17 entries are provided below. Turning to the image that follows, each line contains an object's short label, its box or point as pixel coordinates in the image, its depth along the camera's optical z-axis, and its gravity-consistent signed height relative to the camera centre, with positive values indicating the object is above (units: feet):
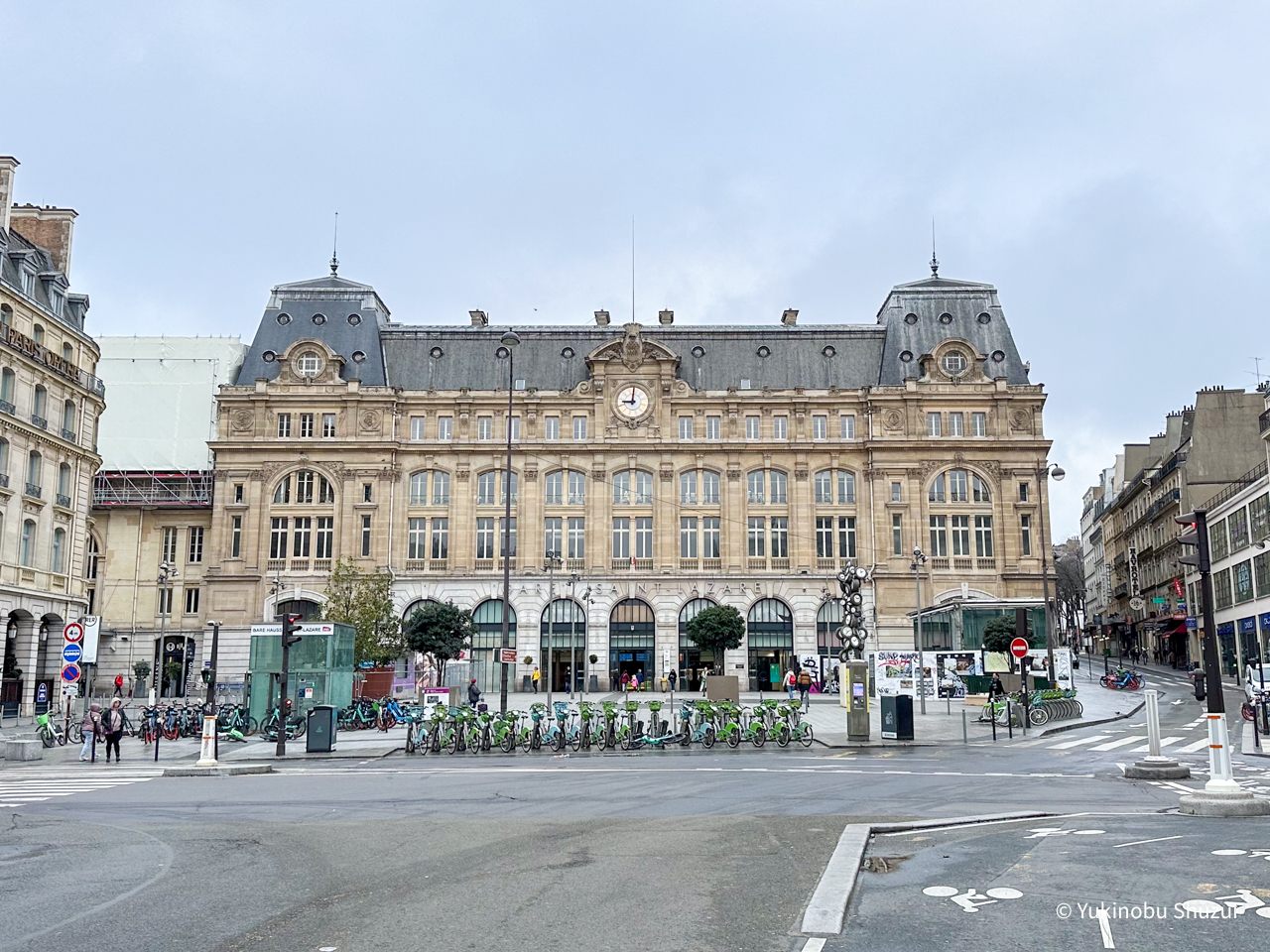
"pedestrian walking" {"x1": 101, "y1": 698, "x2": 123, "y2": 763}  93.15 -5.70
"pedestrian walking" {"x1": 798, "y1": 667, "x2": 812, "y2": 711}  154.51 -4.00
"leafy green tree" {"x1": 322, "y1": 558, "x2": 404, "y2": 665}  185.57 +7.87
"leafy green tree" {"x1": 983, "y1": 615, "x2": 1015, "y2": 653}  167.32 +3.84
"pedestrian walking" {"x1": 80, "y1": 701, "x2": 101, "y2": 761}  93.86 -6.02
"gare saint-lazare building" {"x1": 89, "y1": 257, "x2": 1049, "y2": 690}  221.87 +33.51
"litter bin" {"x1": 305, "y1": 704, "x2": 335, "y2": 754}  94.84 -6.32
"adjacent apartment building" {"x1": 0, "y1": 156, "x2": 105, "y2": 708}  148.77 +29.95
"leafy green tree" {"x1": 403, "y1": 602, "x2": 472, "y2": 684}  177.27 +4.34
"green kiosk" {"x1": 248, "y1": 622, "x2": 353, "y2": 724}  117.29 -1.01
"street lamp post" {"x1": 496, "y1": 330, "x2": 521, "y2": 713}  119.55 +8.37
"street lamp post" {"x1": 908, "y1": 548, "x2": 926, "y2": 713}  148.28 +0.34
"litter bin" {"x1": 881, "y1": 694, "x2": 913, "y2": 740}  100.53 -5.37
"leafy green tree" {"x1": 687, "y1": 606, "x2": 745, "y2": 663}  193.36 +5.16
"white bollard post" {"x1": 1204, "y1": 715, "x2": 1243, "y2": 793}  49.70 -4.36
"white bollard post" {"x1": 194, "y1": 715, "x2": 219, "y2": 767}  79.41 -5.90
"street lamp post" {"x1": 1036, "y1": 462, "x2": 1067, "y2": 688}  152.66 +18.12
